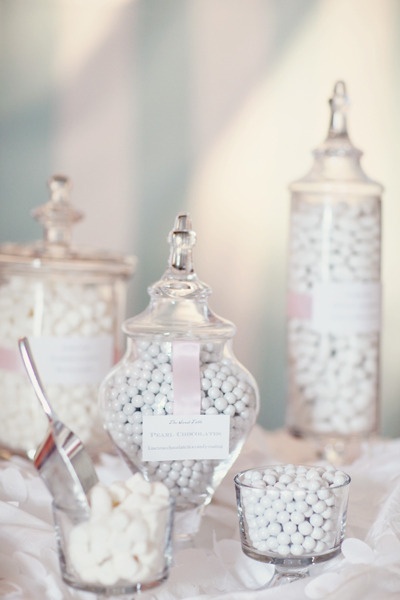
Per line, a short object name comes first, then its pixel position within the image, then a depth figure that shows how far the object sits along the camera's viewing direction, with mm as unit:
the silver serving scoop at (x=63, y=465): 1199
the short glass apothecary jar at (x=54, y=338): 1549
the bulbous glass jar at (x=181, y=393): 1304
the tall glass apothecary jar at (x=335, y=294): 1628
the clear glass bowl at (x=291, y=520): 1225
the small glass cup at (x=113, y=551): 1119
